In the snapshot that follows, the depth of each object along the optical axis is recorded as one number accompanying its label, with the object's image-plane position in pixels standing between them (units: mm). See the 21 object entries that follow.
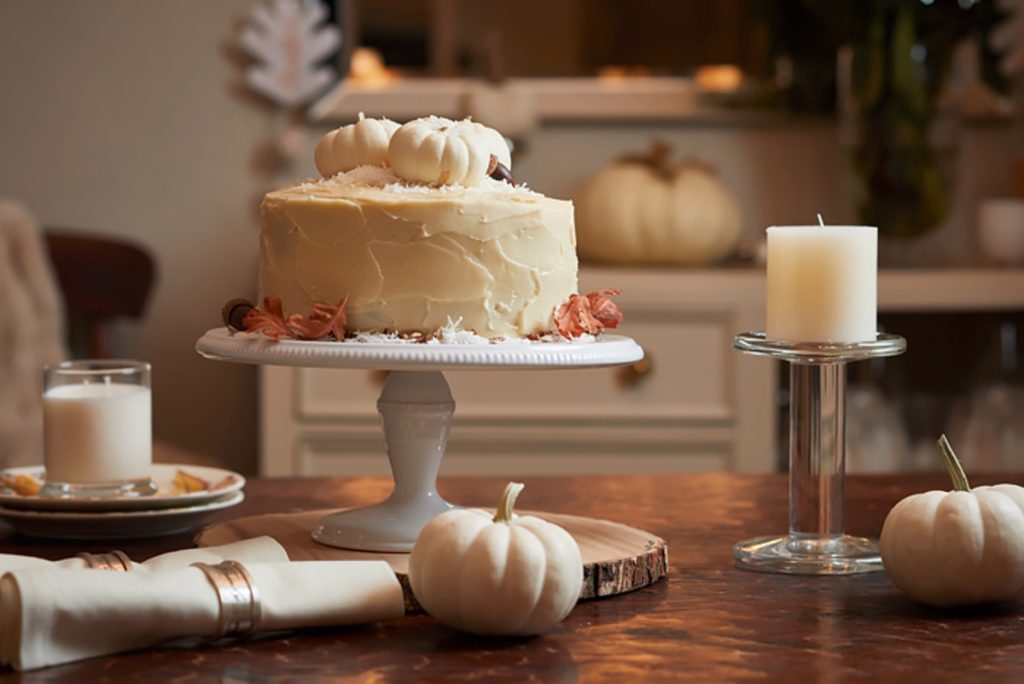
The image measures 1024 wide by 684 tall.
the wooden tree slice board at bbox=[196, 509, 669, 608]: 1671
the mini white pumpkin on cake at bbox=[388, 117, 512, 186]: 1770
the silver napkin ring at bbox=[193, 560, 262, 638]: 1539
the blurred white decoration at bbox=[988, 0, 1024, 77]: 3556
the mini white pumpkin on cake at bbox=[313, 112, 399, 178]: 1810
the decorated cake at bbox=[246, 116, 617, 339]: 1770
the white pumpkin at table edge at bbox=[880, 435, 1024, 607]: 1619
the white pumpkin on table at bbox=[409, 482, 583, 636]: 1542
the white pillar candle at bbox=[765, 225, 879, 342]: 1748
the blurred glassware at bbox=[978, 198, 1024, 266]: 3410
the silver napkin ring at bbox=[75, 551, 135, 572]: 1589
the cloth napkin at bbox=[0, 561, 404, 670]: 1497
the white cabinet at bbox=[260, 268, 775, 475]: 3140
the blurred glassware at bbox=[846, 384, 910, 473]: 3169
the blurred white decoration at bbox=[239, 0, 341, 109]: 3670
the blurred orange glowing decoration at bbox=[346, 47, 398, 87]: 3736
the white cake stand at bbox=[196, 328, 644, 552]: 1691
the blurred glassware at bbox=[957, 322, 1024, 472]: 3185
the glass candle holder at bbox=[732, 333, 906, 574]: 1740
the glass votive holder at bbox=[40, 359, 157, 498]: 1889
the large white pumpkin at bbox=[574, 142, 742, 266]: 3327
